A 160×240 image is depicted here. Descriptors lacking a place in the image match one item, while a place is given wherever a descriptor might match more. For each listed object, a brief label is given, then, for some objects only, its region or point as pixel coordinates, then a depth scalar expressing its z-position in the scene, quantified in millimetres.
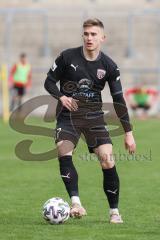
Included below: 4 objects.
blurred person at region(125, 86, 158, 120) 59219
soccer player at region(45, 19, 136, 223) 17062
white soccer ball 16812
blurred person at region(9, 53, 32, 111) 60062
